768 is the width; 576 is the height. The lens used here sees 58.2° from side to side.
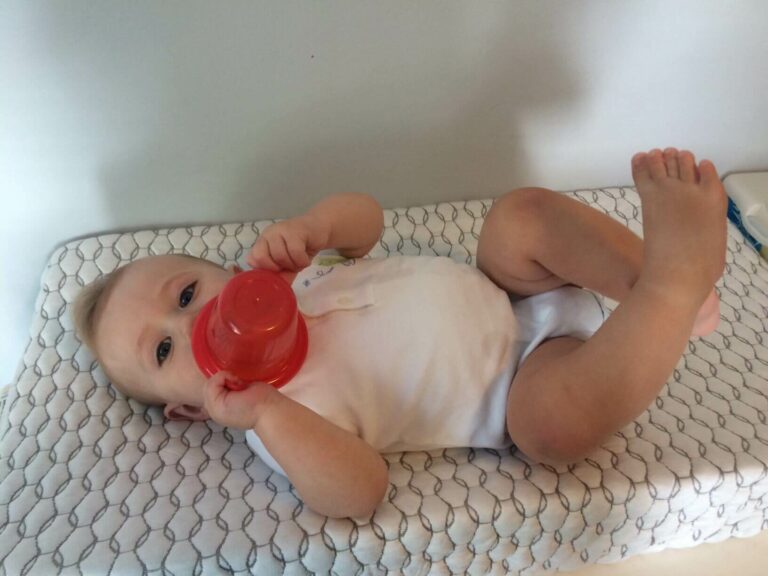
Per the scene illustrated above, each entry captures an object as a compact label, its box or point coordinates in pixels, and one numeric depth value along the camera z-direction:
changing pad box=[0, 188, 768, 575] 0.74
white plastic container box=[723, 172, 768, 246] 1.15
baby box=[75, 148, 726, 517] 0.71
